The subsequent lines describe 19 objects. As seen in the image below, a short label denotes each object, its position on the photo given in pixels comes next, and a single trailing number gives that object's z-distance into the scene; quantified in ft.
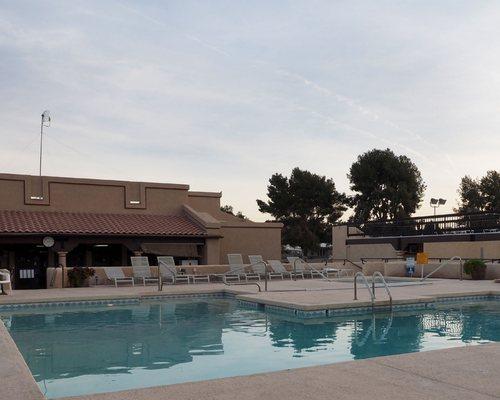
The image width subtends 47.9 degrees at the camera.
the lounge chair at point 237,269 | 76.31
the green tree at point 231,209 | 290.97
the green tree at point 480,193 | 204.67
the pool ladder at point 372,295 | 44.71
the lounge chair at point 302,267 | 82.35
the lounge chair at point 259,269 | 79.70
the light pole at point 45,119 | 102.83
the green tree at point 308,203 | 206.59
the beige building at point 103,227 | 82.74
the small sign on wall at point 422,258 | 79.25
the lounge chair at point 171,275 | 72.64
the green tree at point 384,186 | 199.41
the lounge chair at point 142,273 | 71.20
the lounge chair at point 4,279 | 54.91
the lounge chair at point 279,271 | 81.53
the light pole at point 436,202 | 132.72
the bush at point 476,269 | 73.82
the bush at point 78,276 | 68.23
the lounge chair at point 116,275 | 69.67
